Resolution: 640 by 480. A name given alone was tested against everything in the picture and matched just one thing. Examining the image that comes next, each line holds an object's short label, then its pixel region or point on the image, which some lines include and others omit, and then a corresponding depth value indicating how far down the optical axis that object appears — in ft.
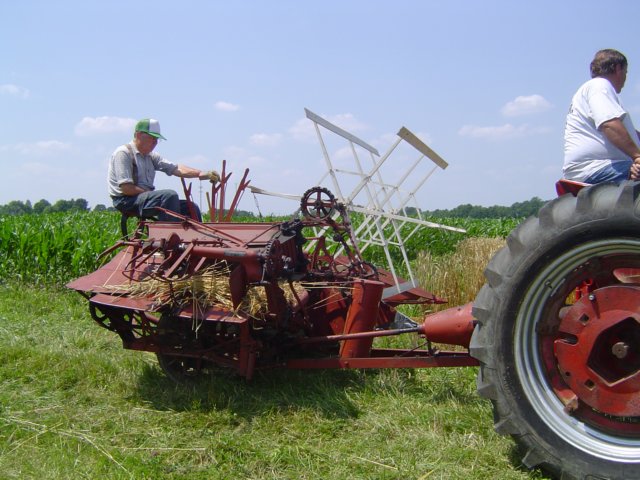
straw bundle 12.69
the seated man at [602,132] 12.10
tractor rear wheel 8.59
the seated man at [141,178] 16.96
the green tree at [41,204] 153.79
